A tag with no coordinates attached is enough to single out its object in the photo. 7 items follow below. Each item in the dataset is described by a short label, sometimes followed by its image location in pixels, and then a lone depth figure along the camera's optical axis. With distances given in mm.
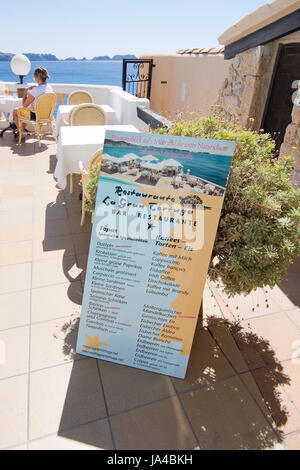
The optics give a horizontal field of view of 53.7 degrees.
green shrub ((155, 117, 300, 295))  1655
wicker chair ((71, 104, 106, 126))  4613
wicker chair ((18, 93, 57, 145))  5895
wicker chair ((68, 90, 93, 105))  6157
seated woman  5823
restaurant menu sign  1623
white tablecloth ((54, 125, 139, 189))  3695
